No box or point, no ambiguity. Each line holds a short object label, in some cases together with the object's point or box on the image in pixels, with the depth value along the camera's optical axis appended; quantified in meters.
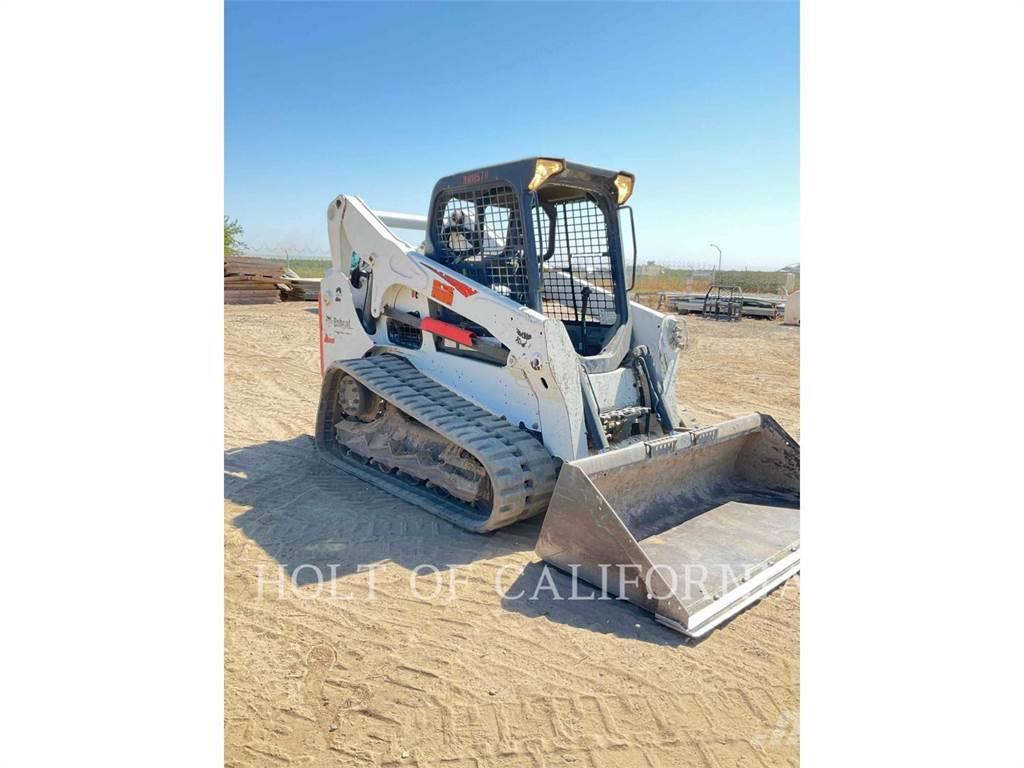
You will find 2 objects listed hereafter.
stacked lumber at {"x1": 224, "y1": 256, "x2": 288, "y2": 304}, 17.75
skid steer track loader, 3.40
